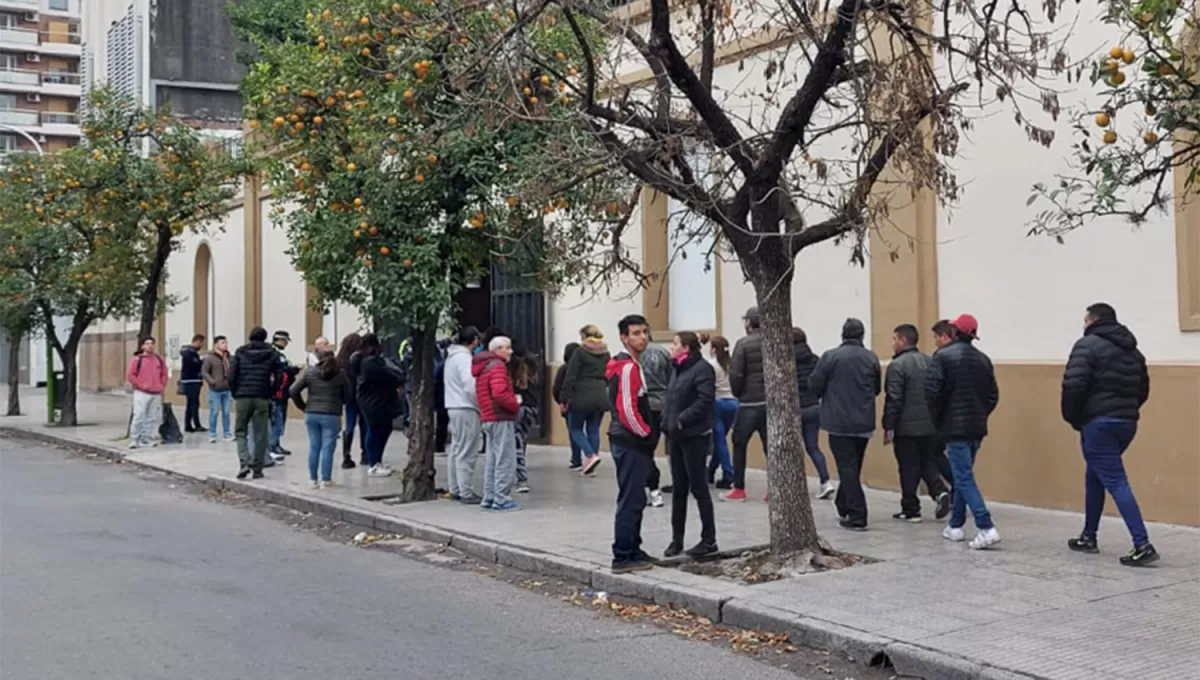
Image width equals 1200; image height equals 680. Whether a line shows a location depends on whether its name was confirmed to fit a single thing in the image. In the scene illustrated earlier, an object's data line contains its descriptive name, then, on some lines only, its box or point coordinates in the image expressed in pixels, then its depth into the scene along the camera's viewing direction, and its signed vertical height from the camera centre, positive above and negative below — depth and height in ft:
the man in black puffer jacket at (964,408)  29.17 -1.44
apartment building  203.00 +51.15
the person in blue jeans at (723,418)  41.63 -2.32
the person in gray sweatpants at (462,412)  38.99 -1.90
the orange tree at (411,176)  35.55 +5.85
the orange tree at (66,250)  64.49 +6.65
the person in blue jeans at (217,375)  60.70 -0.88
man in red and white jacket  28.07 -2.43
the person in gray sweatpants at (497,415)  37.50 -1.92
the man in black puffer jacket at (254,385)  47.21 -1.11
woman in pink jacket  60.85 -1.66
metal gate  57.72 +1.93
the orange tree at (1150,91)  17.39 +4.04
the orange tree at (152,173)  63.21 +10.19
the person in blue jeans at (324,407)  43.52 -1.87
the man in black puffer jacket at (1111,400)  27.09 -1.19
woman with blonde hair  45.01 -1.03
